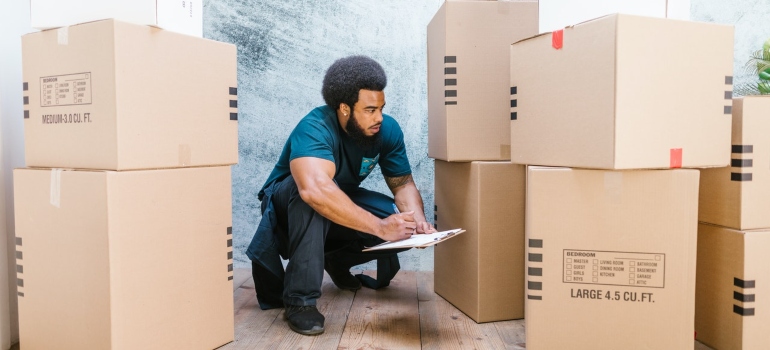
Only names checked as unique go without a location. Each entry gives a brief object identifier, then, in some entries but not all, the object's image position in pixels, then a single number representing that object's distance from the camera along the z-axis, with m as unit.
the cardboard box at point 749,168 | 1.43
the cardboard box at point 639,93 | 1.26
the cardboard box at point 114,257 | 1.29
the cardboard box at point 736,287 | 1.44
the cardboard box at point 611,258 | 1.35
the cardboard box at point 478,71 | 1.84
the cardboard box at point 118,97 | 1.28
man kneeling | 1.79
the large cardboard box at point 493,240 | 1.84
